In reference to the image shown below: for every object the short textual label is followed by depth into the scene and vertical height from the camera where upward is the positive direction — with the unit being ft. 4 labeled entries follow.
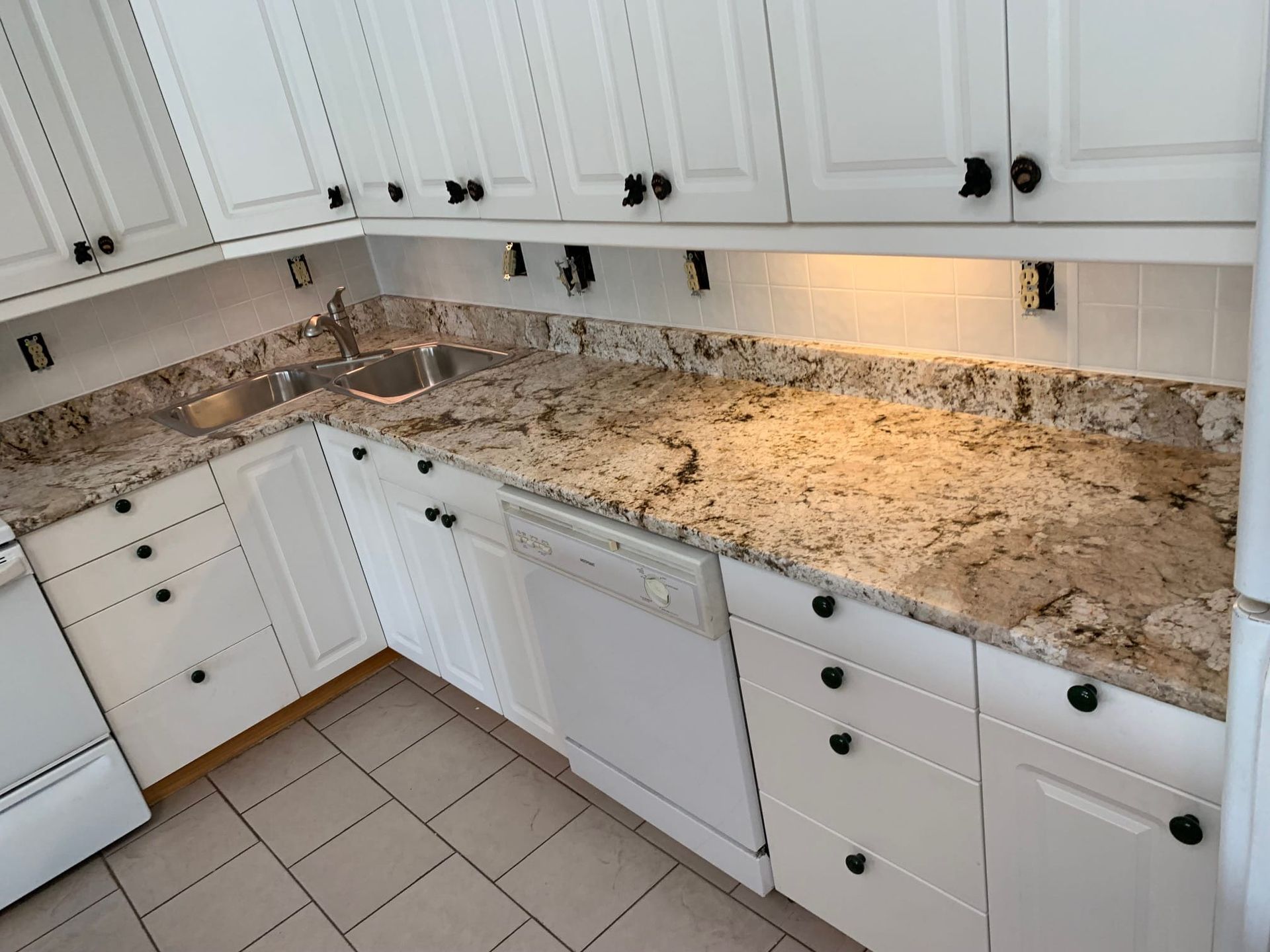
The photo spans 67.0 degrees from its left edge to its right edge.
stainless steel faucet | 9.45 -1.84
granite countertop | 3.76 -2.27
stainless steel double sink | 9.53 -2.39
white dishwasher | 5.33 -3.42
